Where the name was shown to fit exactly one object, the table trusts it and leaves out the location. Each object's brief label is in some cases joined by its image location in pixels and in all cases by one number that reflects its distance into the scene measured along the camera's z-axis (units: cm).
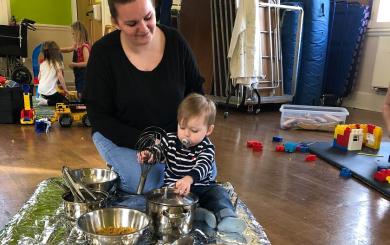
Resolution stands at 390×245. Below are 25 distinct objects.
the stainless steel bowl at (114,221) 102
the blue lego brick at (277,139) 275
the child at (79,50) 378
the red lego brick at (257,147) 252
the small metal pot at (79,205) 121
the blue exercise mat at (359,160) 194
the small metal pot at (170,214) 114
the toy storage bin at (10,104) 308
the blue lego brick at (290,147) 251
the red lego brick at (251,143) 255
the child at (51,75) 369
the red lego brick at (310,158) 235
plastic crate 318
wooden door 566
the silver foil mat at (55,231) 118
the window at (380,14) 413
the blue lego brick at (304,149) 254
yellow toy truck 304
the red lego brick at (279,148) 251
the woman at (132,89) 140
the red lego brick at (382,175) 195
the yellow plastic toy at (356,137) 249
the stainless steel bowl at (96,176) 140
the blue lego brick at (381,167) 205
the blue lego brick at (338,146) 252
